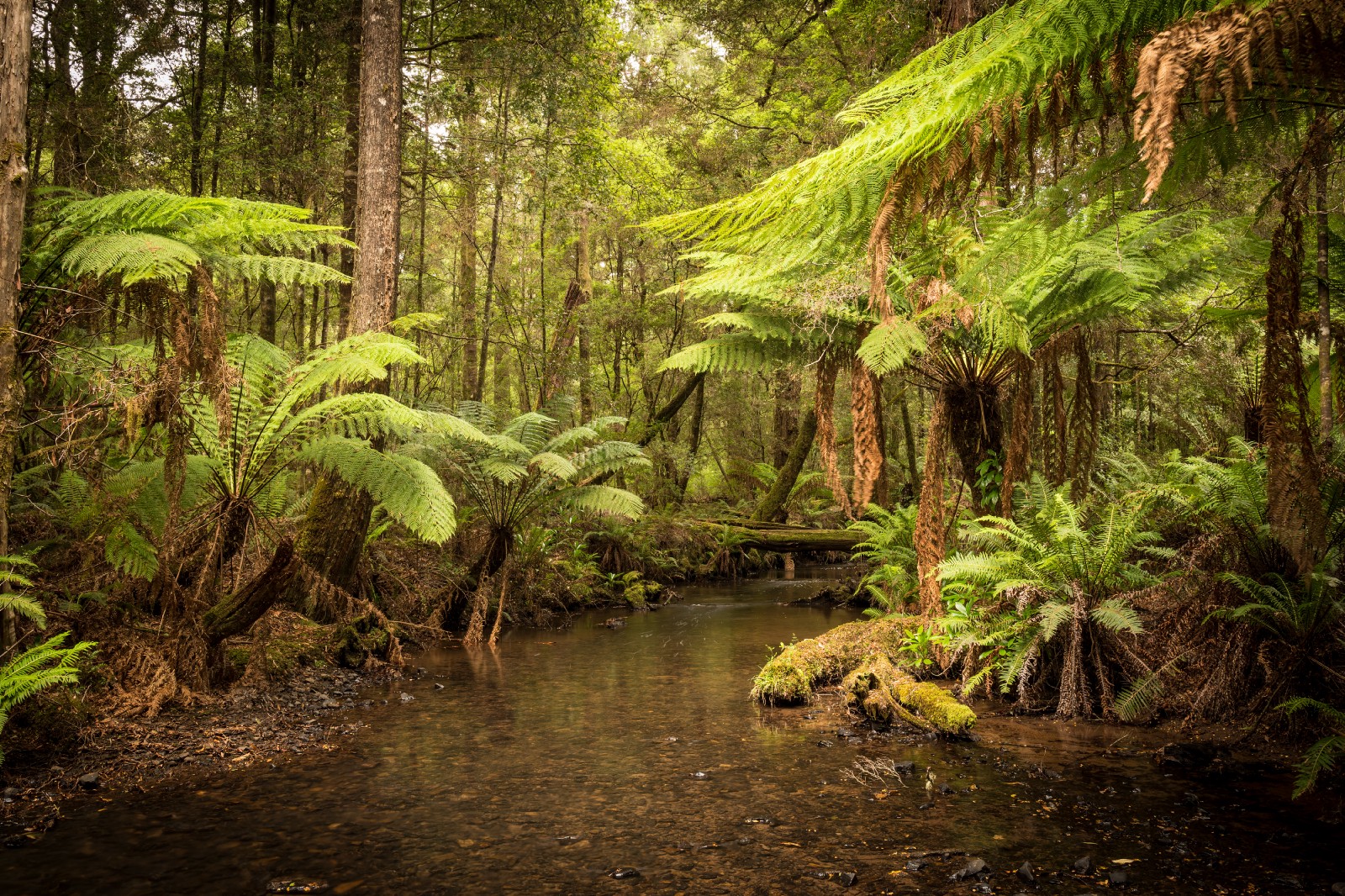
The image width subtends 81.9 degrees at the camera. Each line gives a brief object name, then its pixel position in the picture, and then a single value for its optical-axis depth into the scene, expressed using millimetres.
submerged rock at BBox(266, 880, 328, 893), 2752
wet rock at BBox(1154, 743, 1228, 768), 3727
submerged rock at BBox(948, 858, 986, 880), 2764
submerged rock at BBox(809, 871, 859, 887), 2765
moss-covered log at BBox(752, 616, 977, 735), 4531
